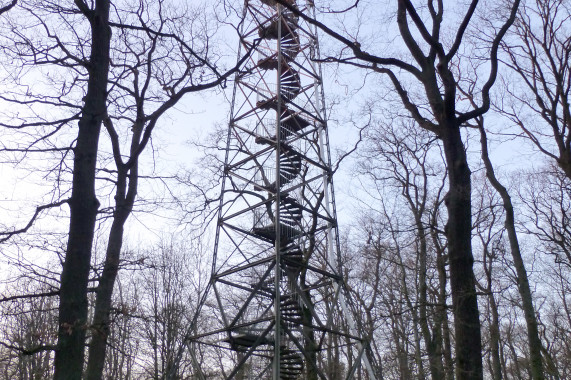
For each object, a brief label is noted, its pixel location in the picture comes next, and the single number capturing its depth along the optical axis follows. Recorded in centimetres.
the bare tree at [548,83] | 1184
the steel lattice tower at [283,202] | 1112
